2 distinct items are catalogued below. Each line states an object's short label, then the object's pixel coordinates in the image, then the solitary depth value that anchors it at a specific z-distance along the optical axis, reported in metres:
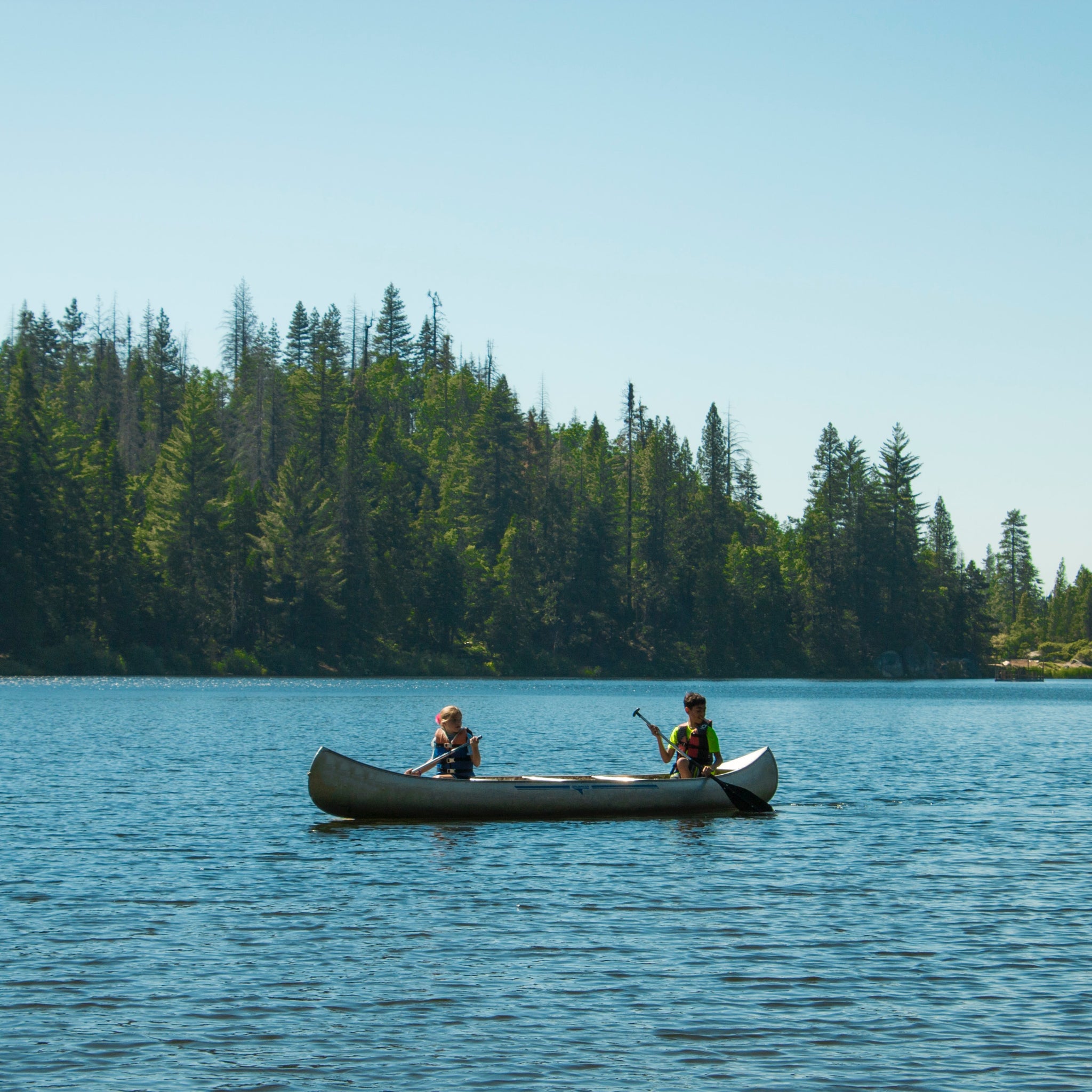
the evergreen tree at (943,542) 193.88
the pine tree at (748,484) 176.75
